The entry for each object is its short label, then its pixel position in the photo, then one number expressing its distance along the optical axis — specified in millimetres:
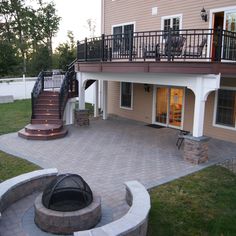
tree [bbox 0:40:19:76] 22609
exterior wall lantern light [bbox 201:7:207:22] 10848
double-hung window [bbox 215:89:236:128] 10661
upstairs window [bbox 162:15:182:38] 11970
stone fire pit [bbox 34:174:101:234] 4875
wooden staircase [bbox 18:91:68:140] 10828
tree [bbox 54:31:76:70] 25078
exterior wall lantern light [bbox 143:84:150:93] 13828
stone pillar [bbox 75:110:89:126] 12812
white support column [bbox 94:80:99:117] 14550
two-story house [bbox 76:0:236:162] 8320
